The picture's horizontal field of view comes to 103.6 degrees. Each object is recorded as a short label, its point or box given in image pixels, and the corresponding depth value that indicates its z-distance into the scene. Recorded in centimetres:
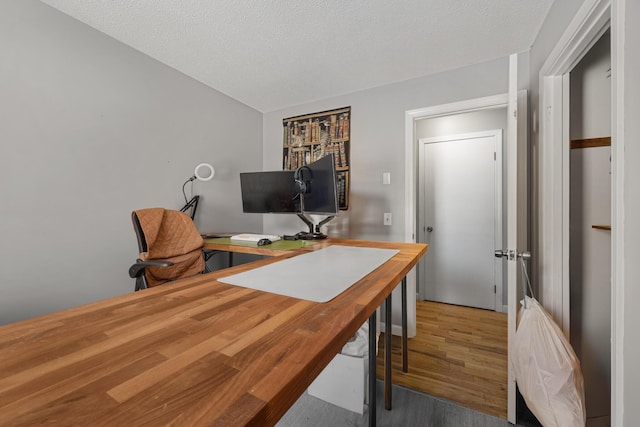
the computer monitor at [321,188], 161
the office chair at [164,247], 144
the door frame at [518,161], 131
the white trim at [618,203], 77
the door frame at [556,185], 133
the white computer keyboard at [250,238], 188
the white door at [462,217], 268
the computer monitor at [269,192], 204
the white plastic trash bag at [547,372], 106
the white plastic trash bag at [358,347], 142
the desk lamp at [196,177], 215
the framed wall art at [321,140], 251
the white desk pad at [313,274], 69
